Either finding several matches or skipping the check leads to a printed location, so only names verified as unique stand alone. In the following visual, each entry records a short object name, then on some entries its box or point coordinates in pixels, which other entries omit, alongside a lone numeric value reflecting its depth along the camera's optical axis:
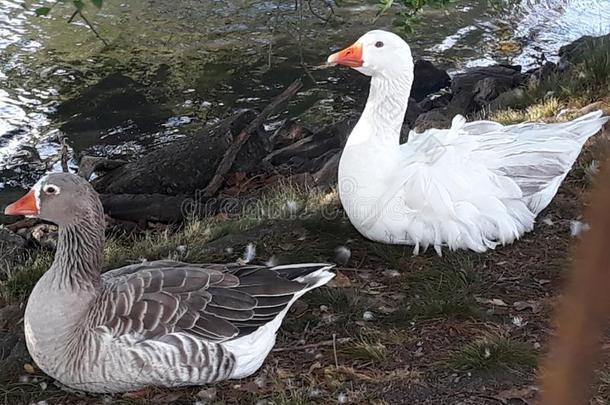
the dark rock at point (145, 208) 6.73
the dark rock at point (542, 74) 8.27
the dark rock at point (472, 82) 8.63
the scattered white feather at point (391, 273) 4.51
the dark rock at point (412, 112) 8.51
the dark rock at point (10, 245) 5.80
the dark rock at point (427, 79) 10.42
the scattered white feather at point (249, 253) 4.73
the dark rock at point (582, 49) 8.09
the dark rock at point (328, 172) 6.63
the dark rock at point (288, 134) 8.42
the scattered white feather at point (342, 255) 4.71
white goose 4.46
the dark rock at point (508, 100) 7.85
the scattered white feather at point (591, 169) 5.21
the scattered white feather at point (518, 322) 3.94
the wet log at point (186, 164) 7.16
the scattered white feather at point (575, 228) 4.64
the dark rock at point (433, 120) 7.67
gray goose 3.51
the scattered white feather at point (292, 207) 5.31
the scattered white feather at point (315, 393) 3.51
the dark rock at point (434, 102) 9.49
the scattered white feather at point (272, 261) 4.61
